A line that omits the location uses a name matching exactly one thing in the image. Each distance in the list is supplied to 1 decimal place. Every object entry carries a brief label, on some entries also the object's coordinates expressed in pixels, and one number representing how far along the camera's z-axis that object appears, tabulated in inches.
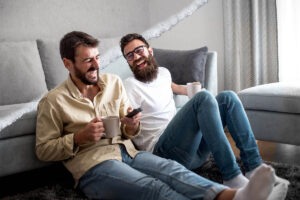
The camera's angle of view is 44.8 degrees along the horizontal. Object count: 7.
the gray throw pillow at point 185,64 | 90.8
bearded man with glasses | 50.9
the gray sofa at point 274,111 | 74.7
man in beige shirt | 46.9
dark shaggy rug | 58.7
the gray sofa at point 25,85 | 67.1
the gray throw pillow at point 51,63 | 95.8
